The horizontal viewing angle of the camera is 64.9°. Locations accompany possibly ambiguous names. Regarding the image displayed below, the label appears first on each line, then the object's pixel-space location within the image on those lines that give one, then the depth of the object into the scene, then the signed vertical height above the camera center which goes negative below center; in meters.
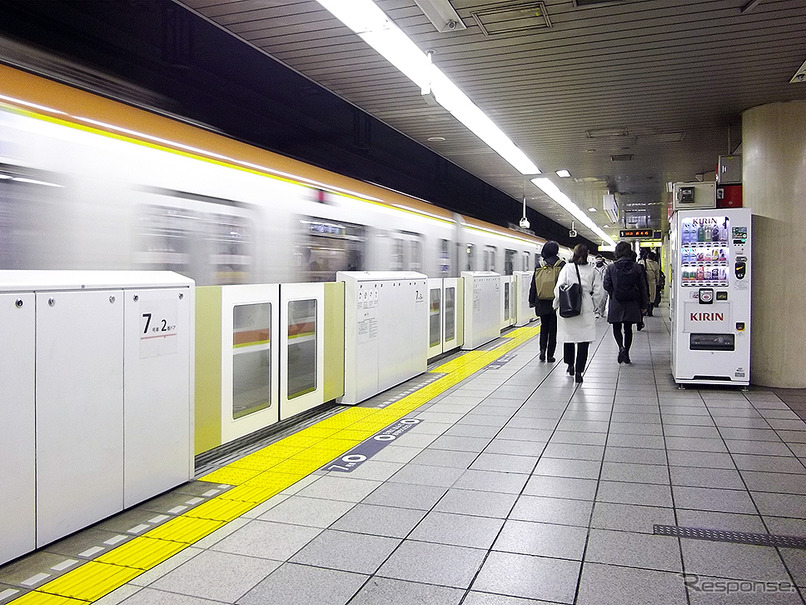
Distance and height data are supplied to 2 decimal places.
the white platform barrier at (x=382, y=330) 5.85 -0.41
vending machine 6.52 -0.05
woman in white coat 7.03 -0.15
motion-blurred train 3.12 +0.58
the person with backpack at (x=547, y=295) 8.01 -0.05
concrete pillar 6.61 +0.53
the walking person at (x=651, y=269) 12.84 +0.47
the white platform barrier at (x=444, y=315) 8.60 -0.36
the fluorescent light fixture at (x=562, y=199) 12.55 +2.19
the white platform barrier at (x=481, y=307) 9.89 -0.27
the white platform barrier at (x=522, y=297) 13.91 -0.14
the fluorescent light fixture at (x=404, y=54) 3.95 +1.76
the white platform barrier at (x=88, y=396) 2.71 -0.52
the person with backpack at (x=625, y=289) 8.28 +0.03
